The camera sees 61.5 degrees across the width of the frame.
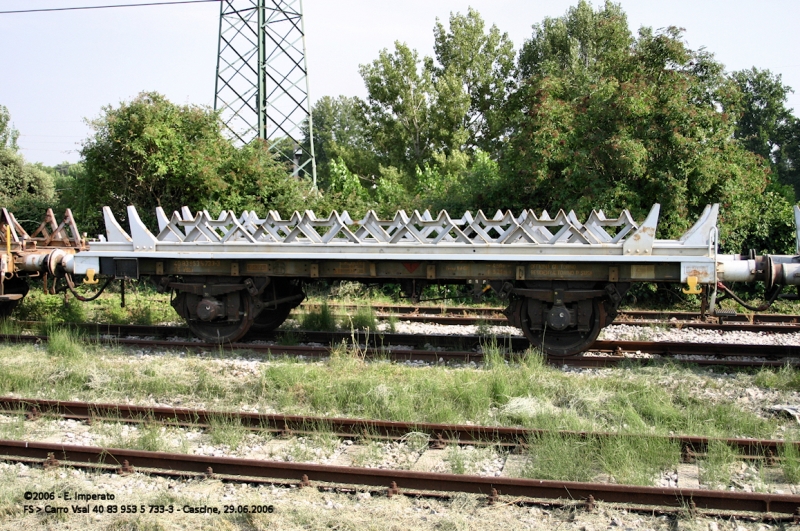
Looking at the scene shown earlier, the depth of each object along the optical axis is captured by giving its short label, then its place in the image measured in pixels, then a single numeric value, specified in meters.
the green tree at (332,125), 54.17
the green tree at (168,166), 17.08
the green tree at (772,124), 40.72
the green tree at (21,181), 23.16
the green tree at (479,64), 30.25
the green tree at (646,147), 14.15
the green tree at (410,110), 28.53
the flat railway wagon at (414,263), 8.46
